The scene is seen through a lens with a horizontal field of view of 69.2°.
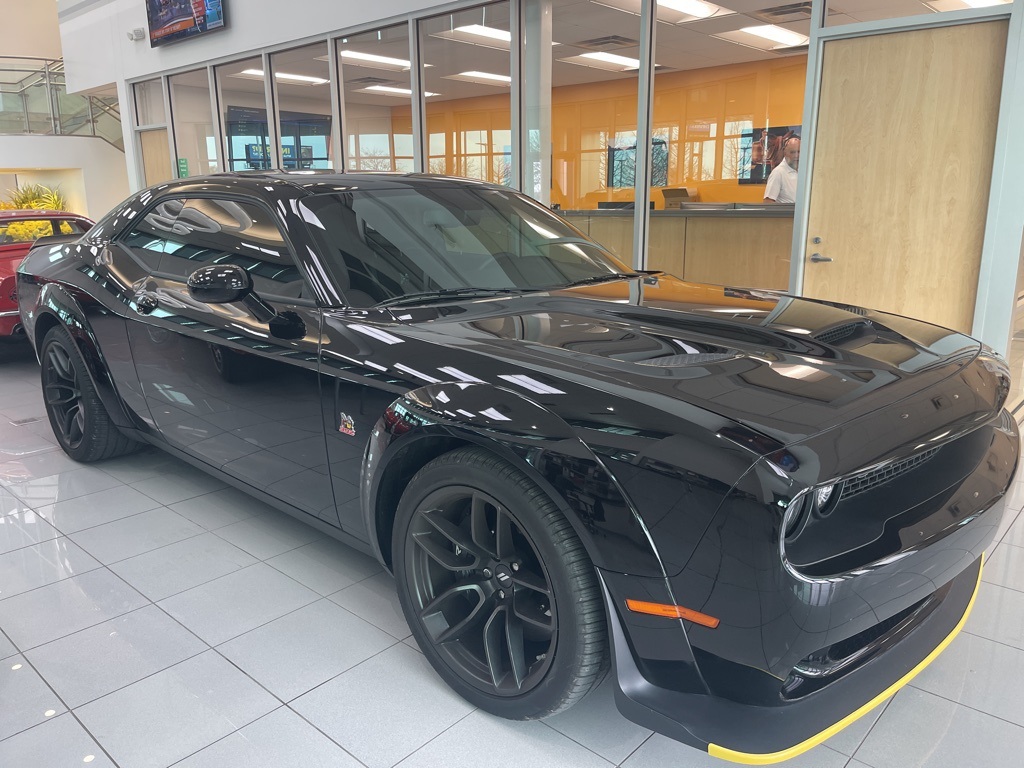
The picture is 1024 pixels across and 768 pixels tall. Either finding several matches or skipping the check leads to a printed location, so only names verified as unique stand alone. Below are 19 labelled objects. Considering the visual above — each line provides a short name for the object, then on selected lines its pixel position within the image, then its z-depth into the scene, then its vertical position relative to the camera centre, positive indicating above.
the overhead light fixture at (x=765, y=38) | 8.20 +1.99
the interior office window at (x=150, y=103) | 10.93 +1.58
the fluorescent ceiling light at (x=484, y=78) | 6.55 +1.17
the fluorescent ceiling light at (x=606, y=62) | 6.46 +1.41
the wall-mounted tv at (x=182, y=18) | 9.07 +2.39
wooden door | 4.01 +0.20
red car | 5.55 -0.18
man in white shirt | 6.07 +0.21
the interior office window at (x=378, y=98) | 7.38 +1.13
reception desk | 5.86 -0.29
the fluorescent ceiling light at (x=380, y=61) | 7.30 +1.46
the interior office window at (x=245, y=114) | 9.06 +1.18
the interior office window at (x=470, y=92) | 6.52 +1.08
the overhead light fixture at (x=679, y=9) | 5.77 +1.80
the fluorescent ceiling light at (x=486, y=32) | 6.34 +1.51
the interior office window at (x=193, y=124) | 10.03 +1.17
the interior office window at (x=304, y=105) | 8.23 +1.17
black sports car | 1.37 -0.52
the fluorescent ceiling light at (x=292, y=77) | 8.29 +1.48
